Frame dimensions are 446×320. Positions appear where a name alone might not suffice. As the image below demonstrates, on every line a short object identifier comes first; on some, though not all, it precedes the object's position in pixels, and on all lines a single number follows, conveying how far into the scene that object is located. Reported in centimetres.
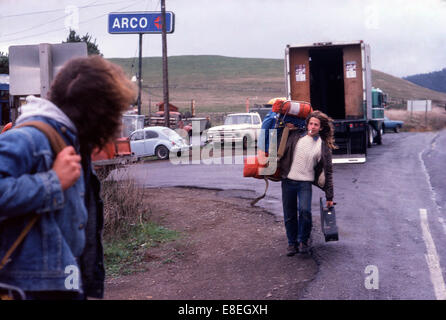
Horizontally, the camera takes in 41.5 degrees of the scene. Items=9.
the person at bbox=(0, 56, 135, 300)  219
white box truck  1886
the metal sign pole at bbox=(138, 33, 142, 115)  3694
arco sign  3347
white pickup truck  2691
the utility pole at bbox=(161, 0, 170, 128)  2898
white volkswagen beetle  2461
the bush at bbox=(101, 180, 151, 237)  872
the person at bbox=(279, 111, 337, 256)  697
